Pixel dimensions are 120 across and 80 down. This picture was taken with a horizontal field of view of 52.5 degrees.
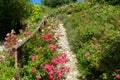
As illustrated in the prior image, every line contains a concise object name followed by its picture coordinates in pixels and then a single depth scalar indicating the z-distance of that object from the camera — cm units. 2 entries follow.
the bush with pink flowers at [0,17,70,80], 288
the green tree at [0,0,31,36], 646
